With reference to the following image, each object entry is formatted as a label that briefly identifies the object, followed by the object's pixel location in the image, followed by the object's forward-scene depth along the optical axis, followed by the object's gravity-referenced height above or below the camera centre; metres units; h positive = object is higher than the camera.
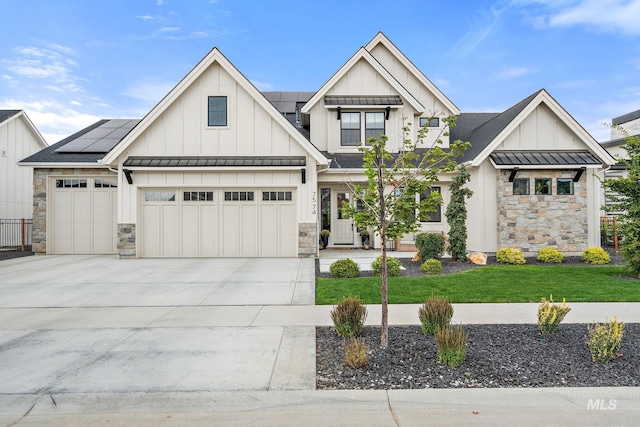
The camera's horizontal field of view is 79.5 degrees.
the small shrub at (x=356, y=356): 4.39 -1.62
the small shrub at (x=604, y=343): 4.53 -1.53
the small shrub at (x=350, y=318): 5.51 -1.49
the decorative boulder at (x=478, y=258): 12.51 -1.42
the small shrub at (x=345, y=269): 10.35 -1.45
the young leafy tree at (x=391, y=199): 5.13 +0.23
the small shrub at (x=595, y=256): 12.59 -1.35
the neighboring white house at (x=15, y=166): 19.73 +2.63
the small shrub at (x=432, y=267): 10.81 -1.46
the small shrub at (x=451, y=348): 4.45 -1.55
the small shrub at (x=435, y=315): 5.49 -1.43
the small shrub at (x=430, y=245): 12.34 -0.97
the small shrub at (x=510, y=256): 12.65 -1.37
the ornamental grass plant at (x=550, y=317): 5.42 -1.45
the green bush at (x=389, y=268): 10.44 -1.43
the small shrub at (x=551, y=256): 12.93 -1.40
